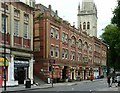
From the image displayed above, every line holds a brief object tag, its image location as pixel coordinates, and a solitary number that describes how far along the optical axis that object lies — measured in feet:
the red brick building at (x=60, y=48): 93.97
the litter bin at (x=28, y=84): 66.55
